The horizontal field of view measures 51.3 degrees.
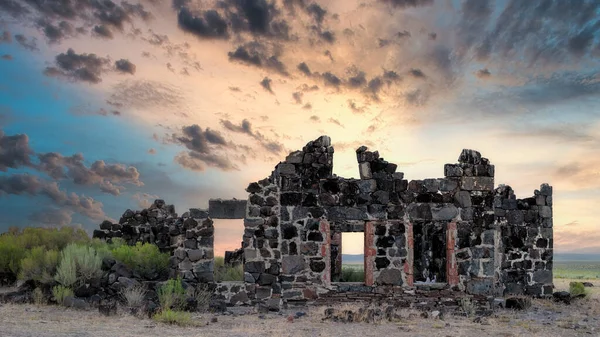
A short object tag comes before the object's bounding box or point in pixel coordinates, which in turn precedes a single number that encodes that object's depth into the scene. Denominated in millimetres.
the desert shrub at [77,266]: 15617
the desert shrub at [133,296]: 15219
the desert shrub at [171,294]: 15453
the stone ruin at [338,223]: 17031
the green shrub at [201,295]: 16184
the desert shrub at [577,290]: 21438
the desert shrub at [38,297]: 15109
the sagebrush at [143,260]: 17645
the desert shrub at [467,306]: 16844
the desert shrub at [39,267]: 15883
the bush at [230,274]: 19312
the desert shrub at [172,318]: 13740
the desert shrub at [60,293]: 15078
